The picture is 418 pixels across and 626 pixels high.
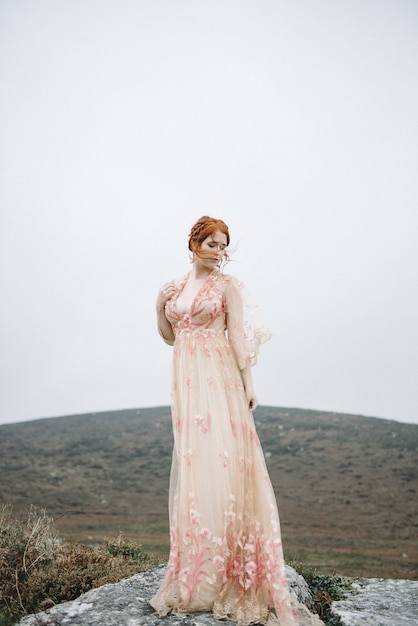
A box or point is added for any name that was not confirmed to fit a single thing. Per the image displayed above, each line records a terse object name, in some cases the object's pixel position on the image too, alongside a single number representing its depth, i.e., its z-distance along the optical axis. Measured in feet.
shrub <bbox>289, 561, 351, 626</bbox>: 13.10
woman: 10.93
